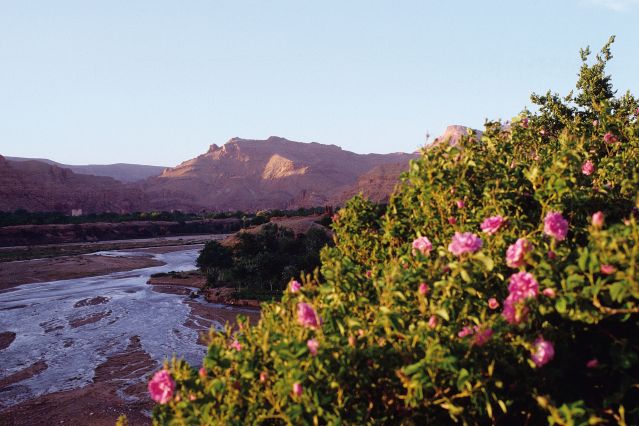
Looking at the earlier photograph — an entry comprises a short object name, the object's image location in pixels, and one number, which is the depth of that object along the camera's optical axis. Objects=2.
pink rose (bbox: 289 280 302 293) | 4.02
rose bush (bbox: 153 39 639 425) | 3.12
